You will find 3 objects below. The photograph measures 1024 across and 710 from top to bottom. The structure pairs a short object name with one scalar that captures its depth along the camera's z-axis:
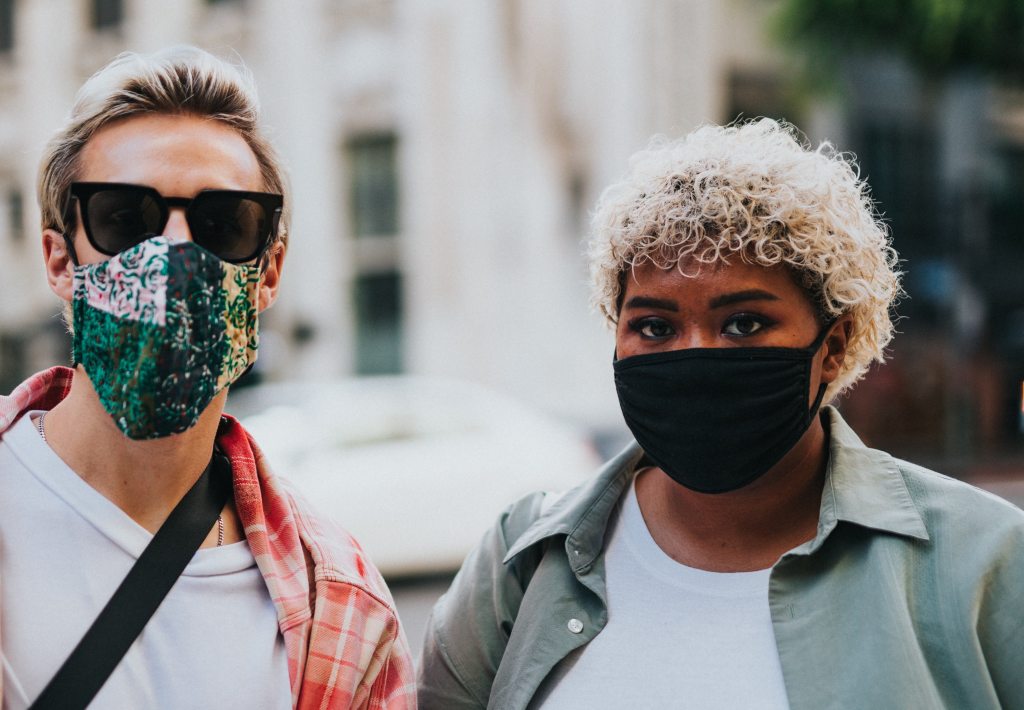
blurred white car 7.81
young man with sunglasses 1.77
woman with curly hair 1.85
